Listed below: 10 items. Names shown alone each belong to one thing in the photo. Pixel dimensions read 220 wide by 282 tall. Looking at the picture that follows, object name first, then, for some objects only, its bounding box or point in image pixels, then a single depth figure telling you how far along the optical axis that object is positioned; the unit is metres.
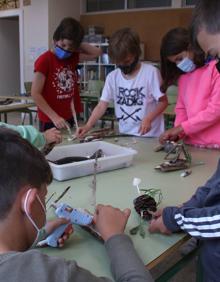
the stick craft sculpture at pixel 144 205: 0.96
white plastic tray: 1.30
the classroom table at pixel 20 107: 4.35
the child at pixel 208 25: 1.00
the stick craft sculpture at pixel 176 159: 1.45
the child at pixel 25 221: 0.53
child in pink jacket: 1.70
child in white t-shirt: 1.89
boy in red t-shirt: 2.17
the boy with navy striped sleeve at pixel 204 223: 0.87
